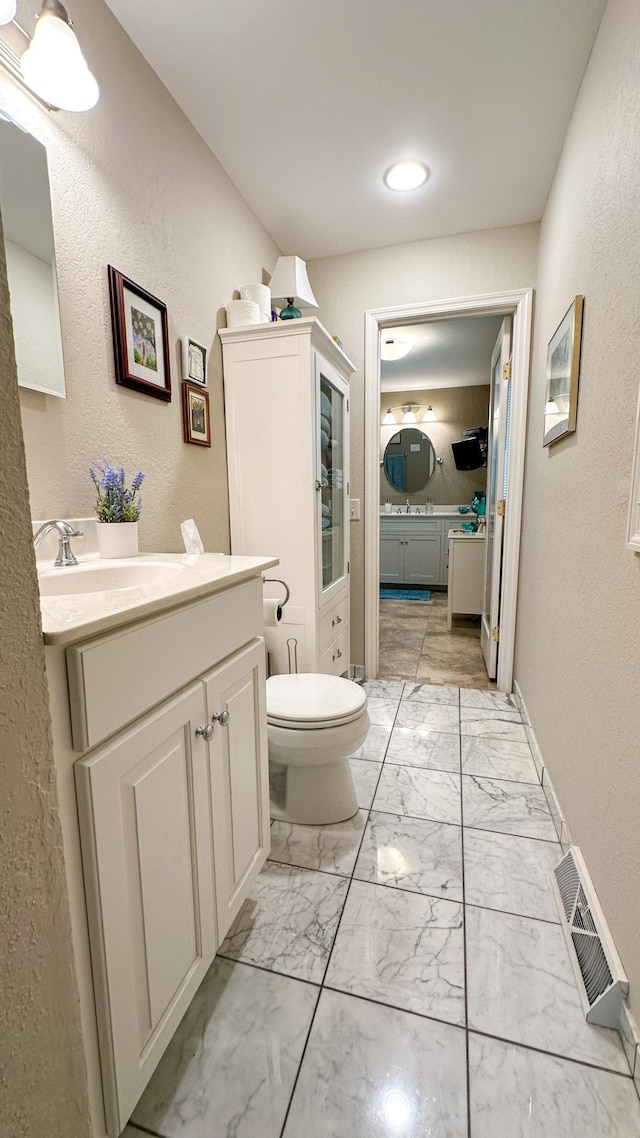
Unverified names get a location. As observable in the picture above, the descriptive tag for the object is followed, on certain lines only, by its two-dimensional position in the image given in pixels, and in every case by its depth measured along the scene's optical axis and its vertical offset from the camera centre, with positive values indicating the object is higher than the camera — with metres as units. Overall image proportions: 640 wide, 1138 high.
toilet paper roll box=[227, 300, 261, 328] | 1.86 +0.75
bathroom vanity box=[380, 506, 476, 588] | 5.17 -0.54
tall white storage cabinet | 1.83 +0.17
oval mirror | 5.53 +0.47
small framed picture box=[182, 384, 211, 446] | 1.64 +0.31
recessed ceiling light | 1.87 +1.32
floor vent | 0.92 -0.99
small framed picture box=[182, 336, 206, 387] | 1.63 +0.50
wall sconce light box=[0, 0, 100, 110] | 0.95 +0.92
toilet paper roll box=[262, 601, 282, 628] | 1.74 -0.42
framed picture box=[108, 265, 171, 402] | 1.29 +0.48
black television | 5.20 +0.50
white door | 2.48 +0.11
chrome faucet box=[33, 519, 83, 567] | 1.03 -0.08
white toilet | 1.40 -0.74
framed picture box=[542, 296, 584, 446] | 1.41 +0.40
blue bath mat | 5.11 -1.06
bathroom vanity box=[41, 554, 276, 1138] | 0.59 -0.45
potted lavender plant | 1.21 -0.03
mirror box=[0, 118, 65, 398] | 0.99 +0.54
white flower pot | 1.21 -0.09
